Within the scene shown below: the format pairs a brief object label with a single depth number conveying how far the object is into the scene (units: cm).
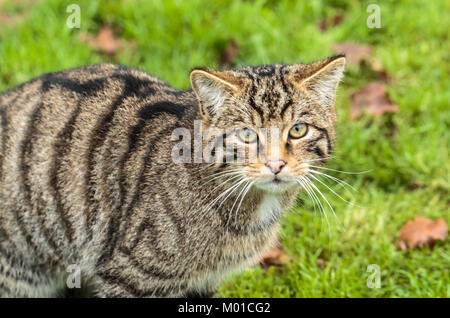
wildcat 291
